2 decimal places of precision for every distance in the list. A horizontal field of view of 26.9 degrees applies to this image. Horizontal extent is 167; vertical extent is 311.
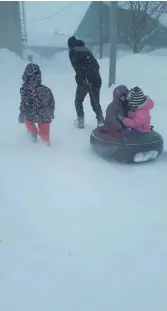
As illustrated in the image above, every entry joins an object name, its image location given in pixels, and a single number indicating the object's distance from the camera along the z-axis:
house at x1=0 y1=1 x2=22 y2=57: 17.64
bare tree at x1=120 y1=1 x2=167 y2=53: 23.19
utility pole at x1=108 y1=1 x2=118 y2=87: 9.21
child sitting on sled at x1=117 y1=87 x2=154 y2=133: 4.64
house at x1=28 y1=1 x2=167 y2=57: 24.73
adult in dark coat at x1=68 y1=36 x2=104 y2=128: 5.79
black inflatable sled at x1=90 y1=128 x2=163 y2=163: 4.62
